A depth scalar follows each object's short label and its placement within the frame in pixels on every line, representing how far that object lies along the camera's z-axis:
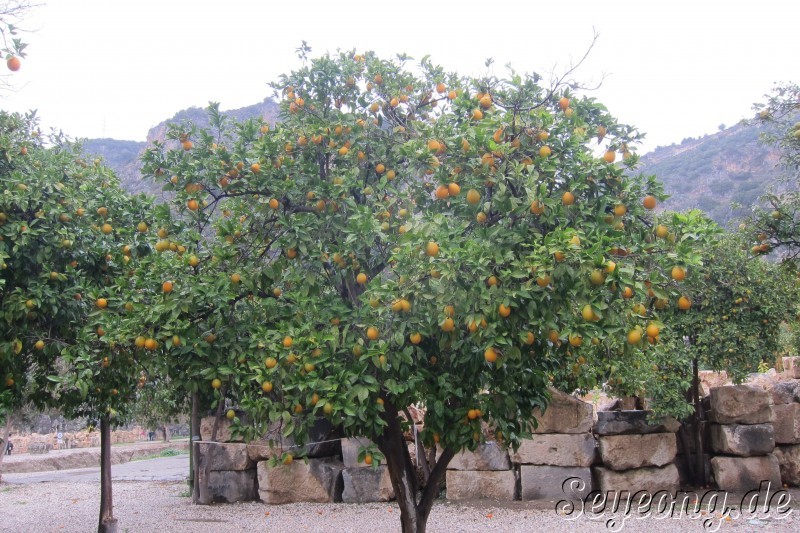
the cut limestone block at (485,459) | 8.82
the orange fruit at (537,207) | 3.10
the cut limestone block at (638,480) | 8.50
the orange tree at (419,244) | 3.05
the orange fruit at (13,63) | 3.71
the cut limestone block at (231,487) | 9.70
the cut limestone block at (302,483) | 9.32
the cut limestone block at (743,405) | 8.55
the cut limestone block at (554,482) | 8.59
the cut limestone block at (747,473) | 8.45
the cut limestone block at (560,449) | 8.62
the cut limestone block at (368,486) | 9.20
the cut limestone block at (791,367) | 13.80
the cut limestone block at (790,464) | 8.80
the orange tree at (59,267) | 4.48
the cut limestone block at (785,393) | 9.01
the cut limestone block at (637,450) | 8.48
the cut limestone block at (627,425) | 8.60
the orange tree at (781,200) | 5.40
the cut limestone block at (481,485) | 8.76
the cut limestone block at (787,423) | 8.88
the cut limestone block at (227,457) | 9.68
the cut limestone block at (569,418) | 8.70
